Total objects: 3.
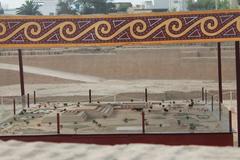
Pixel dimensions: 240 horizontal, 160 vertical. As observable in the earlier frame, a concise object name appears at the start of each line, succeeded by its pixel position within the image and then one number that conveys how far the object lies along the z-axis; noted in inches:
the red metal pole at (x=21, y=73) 546.7
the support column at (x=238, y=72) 411.2
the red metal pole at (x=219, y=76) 536.8
